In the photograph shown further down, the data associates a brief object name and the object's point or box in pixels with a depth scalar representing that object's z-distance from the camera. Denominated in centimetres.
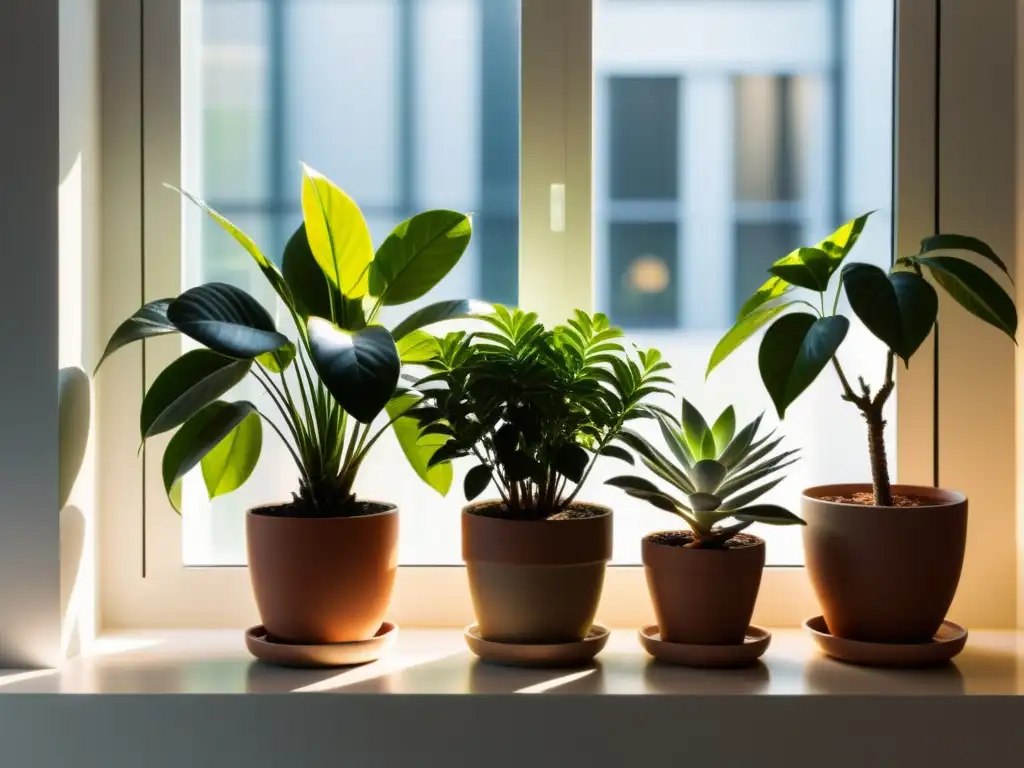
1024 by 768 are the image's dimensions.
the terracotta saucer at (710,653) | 146
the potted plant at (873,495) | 132
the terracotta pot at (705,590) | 144
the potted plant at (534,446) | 140
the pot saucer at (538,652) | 145
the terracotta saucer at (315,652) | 144
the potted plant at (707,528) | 144
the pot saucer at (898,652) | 145
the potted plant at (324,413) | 141
